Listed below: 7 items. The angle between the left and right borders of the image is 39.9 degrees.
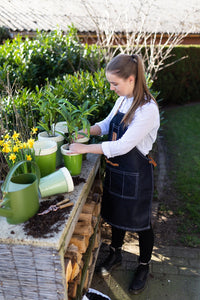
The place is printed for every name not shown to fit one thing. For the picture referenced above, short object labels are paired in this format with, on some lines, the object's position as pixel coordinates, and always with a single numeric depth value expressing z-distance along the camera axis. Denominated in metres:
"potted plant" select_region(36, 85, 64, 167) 2.00
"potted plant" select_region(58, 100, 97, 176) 1.89
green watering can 1.41
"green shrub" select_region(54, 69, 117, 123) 2.91
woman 1.86
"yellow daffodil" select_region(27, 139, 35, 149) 1.64
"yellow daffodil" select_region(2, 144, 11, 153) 1.60
